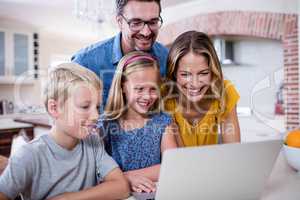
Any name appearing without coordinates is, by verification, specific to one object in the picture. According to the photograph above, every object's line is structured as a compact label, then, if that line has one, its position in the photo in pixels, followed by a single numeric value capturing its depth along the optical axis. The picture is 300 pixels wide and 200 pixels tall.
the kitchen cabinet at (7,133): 2.53
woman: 0.73
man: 0.69
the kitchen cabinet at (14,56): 3.44
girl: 0.69
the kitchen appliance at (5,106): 3.33
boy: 0.60
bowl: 0.79
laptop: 0.53
